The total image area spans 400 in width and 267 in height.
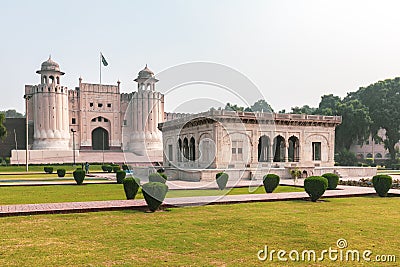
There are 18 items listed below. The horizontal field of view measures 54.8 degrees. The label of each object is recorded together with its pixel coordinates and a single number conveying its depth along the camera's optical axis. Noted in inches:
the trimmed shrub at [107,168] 1381.6
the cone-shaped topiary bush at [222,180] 692.6
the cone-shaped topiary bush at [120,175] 885.2
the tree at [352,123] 1952.5
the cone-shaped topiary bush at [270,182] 659.4
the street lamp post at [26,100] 2121.1
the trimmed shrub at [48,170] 1291.6
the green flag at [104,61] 2365.9
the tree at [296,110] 2471.7
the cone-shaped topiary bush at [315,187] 549.6
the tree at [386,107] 2048.5
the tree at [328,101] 2434.8
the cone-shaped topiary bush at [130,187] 545.0
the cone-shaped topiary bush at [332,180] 708.7
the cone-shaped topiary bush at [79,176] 843.4
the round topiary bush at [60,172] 1108.0
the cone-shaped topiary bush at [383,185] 624.1
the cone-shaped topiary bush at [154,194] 448.1
